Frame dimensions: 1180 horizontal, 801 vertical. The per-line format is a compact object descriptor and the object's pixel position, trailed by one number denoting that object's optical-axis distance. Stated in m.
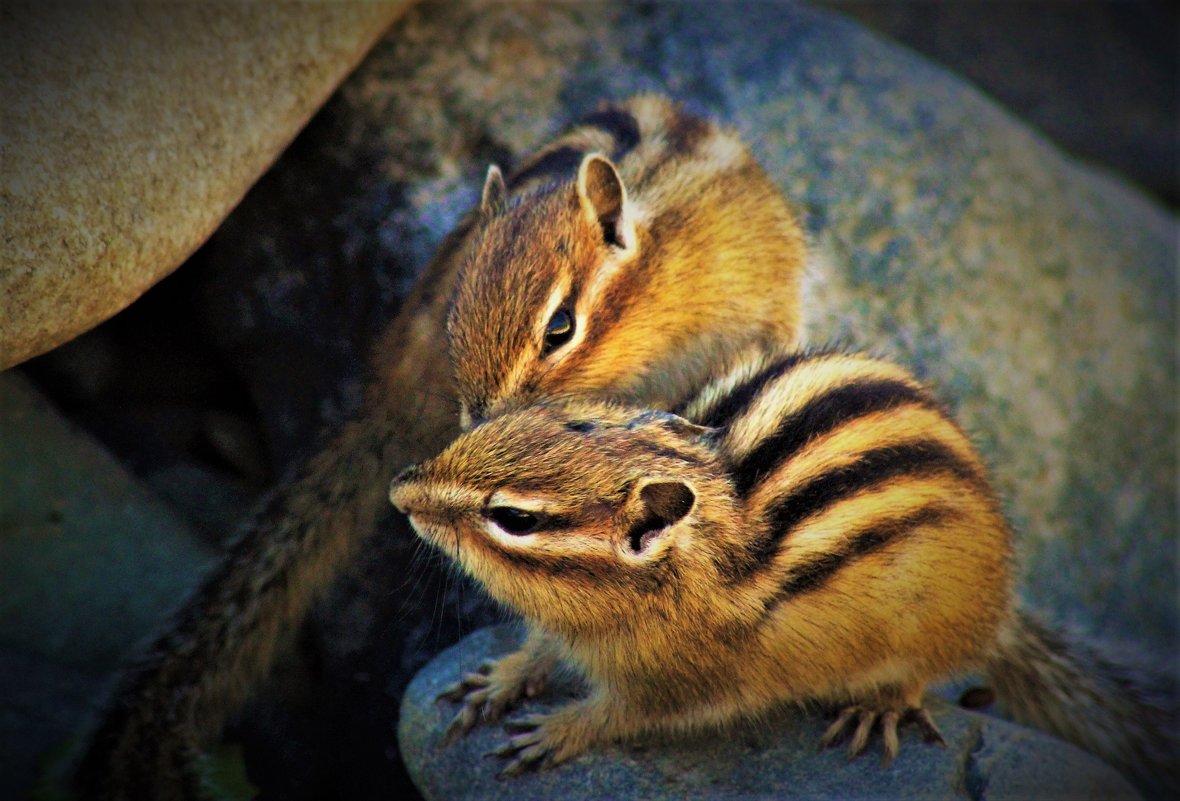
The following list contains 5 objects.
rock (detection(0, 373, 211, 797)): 6.53
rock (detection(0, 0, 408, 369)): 5.37
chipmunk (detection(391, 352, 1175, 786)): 4.46
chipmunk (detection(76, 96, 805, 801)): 5.22
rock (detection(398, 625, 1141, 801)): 4.95
